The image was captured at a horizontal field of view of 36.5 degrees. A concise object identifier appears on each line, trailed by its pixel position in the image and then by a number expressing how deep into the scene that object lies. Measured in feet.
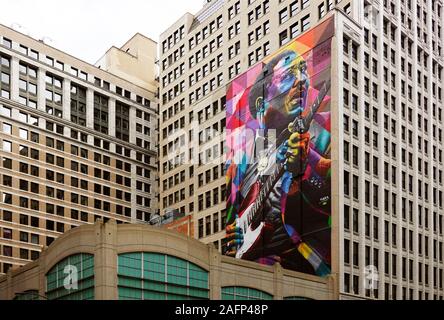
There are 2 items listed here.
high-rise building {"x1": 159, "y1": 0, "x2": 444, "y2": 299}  241.35
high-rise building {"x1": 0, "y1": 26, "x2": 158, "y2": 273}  321.73
